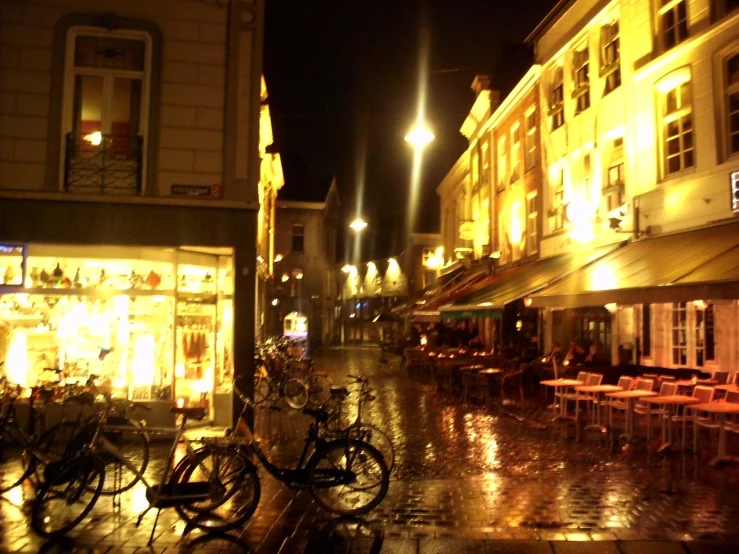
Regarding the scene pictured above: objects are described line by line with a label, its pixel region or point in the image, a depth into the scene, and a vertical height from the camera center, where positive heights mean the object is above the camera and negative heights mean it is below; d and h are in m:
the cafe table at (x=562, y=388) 12.20 -0.88
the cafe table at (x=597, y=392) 11.10 -0.81
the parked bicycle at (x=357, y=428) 7.42 -0.94
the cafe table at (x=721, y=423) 8.84 -1.00
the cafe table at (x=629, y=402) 10.32 -0.88
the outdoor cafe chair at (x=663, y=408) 10.25 -0.94
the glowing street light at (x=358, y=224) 33.67 +5.41
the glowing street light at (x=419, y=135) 13.76 +3.93
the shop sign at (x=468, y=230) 26.39 +4.00
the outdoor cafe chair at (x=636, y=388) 10.77 -0.71
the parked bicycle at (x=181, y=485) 6.50 -1.34
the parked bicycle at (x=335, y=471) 7.06 -1.29
